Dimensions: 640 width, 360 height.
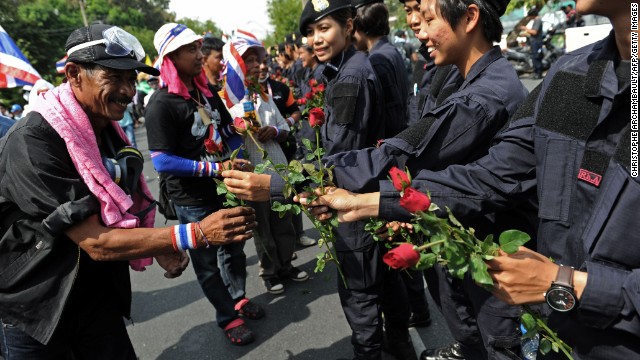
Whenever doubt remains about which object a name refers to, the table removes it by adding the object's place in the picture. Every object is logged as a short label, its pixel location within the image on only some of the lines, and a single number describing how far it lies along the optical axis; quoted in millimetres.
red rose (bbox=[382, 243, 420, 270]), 1048
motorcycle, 12781
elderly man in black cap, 1726
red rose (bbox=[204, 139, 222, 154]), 2350
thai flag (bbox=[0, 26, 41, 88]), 3879
